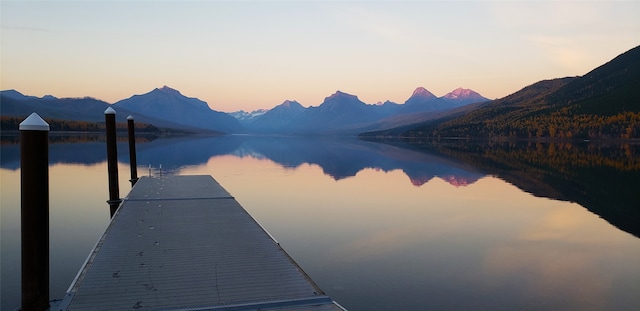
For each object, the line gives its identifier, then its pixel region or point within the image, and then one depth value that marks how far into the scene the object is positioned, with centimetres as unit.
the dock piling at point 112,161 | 2138
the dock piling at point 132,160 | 2951
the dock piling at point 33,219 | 795
